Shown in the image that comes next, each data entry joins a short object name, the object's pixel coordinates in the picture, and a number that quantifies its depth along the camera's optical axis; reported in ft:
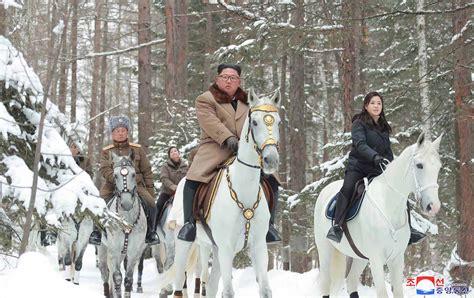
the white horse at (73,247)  42.65
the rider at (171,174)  42.50
